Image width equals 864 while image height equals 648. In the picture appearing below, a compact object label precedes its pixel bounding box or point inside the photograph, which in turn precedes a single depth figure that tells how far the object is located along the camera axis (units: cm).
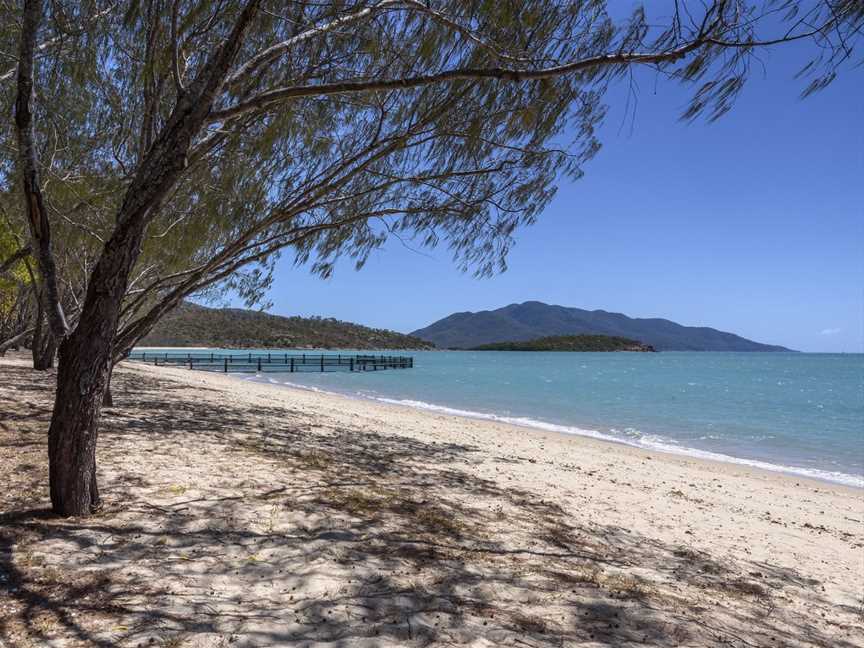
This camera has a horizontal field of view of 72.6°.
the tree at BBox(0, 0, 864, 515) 318
